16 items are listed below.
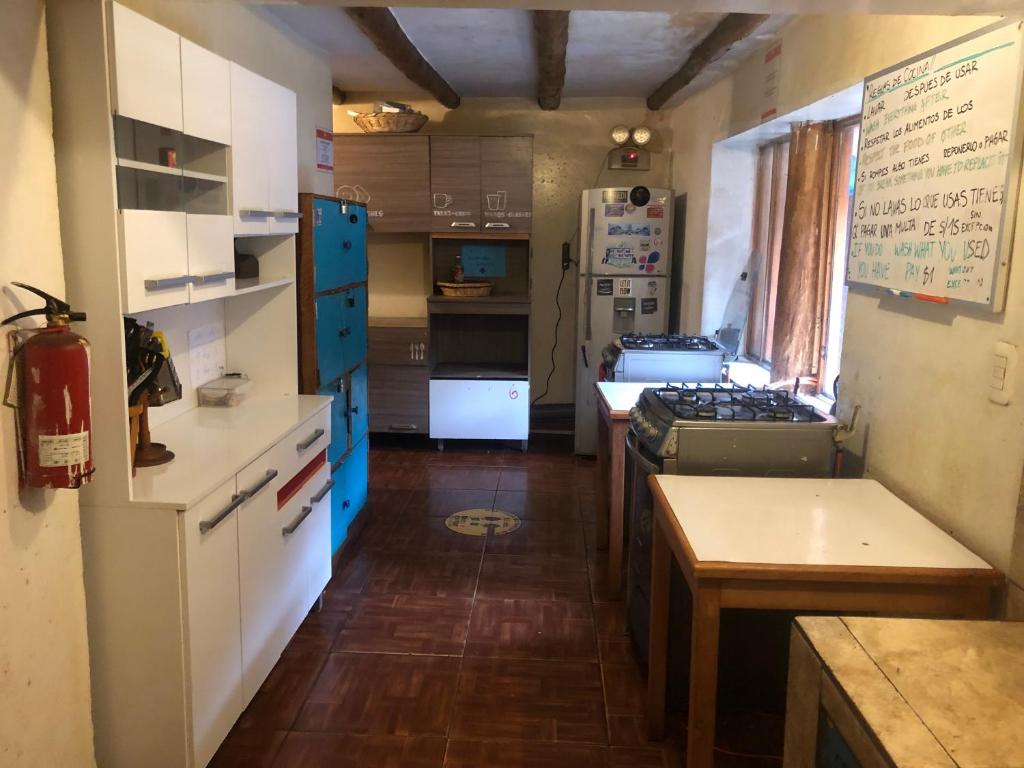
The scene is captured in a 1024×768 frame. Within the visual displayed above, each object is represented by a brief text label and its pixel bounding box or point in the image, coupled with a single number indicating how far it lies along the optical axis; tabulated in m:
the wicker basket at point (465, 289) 5.38
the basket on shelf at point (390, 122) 5.13
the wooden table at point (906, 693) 1.15
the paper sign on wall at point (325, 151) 4.12
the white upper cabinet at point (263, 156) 2.54
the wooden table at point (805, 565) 1.72
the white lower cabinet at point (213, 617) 2.02
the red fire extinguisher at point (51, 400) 1.66
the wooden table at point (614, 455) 3.09
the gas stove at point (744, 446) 2.40
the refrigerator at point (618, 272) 5.04
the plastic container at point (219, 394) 2.91
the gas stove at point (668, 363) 3.84
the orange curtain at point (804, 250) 3.33
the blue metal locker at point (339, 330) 3.26
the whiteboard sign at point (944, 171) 1.77
